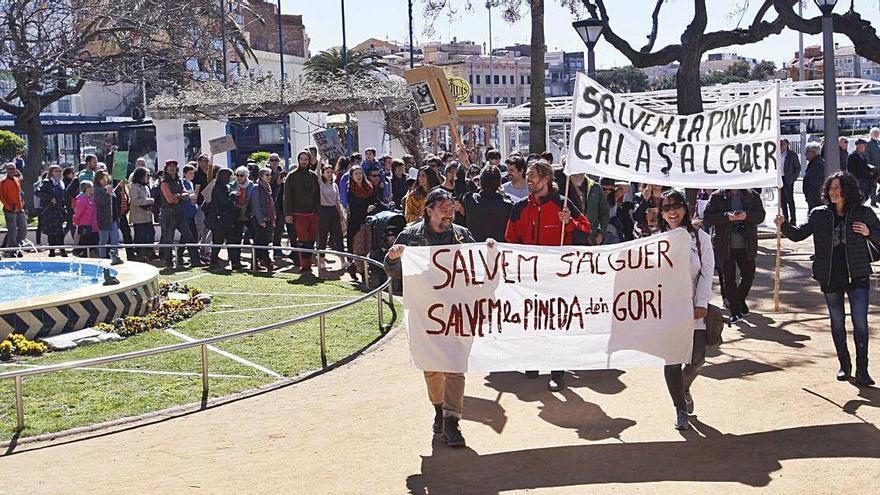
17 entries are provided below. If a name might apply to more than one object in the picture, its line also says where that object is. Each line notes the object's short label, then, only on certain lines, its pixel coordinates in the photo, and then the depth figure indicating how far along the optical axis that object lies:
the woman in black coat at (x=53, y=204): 21.36
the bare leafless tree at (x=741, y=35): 21.30
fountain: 12.46
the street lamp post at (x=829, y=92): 16.16
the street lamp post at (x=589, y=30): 21.38
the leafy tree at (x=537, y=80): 24.00
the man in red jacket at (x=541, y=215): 9.34
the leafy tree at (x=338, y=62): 66.69
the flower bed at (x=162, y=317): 13.14
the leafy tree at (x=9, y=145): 42.44
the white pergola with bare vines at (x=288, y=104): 27.20
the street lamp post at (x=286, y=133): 36.27
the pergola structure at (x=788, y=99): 27.16
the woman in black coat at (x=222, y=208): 19.09
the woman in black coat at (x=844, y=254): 9.23
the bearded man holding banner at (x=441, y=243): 7.93
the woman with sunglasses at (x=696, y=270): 8.34
